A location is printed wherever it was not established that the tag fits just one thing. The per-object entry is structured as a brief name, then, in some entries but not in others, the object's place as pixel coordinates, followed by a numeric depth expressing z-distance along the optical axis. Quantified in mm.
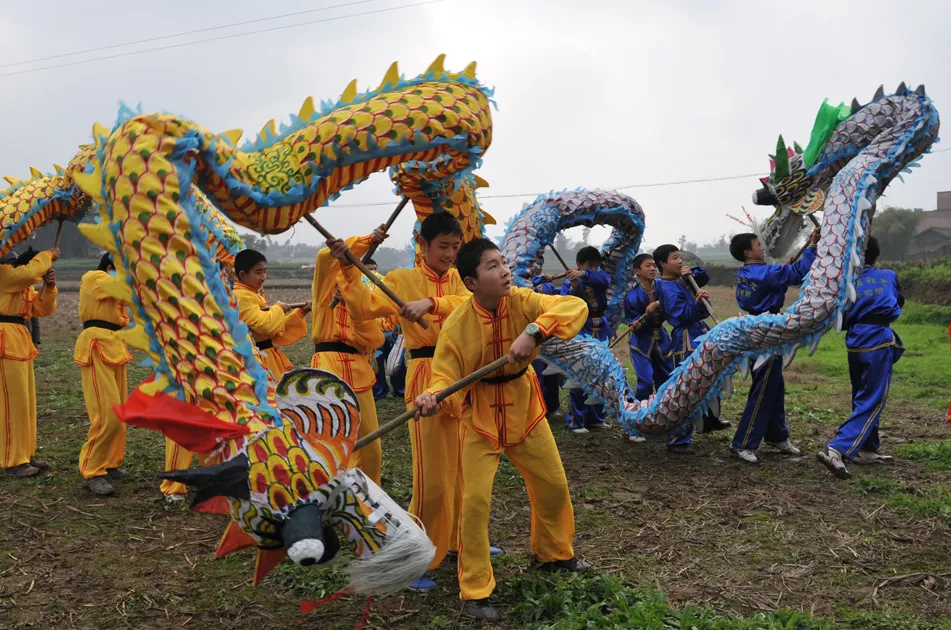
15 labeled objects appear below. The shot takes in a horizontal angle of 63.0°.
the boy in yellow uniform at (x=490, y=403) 3615
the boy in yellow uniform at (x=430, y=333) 4094
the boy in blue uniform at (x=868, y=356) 5805
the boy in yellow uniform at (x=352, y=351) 4711
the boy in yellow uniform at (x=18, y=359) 6012
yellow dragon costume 2514
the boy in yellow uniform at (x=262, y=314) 5254
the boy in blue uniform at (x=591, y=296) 7996
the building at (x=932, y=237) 32375
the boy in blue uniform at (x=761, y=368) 6250
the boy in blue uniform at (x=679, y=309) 6883
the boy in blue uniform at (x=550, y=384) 8320
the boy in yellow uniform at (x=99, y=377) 5734
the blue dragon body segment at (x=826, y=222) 5668
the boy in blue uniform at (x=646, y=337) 7422
